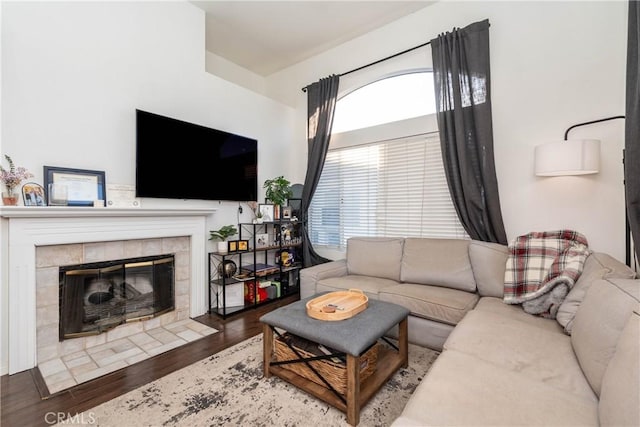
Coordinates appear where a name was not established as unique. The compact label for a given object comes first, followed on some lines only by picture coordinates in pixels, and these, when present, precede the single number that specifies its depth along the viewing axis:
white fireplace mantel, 1.90
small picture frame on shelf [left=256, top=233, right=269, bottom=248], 3.48
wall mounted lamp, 1.93
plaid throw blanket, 1.75
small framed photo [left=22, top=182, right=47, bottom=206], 1.99
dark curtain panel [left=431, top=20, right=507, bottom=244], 2.58
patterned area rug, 1.47
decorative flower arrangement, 1.88
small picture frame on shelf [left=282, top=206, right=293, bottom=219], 3.66
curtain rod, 3.06
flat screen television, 2.61
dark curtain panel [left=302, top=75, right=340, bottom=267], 3.71
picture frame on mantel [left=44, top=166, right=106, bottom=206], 2.10
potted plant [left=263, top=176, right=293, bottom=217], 3.54
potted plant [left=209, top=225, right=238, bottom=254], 3.00
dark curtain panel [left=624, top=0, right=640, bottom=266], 1.57
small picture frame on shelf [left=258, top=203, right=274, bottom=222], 3.48
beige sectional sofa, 0.90
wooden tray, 1.69
